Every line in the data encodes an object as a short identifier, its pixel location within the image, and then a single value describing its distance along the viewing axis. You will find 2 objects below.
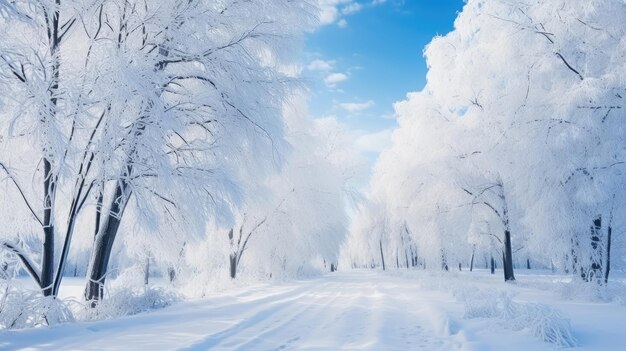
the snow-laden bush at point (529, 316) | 4.32
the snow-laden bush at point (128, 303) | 6.42
